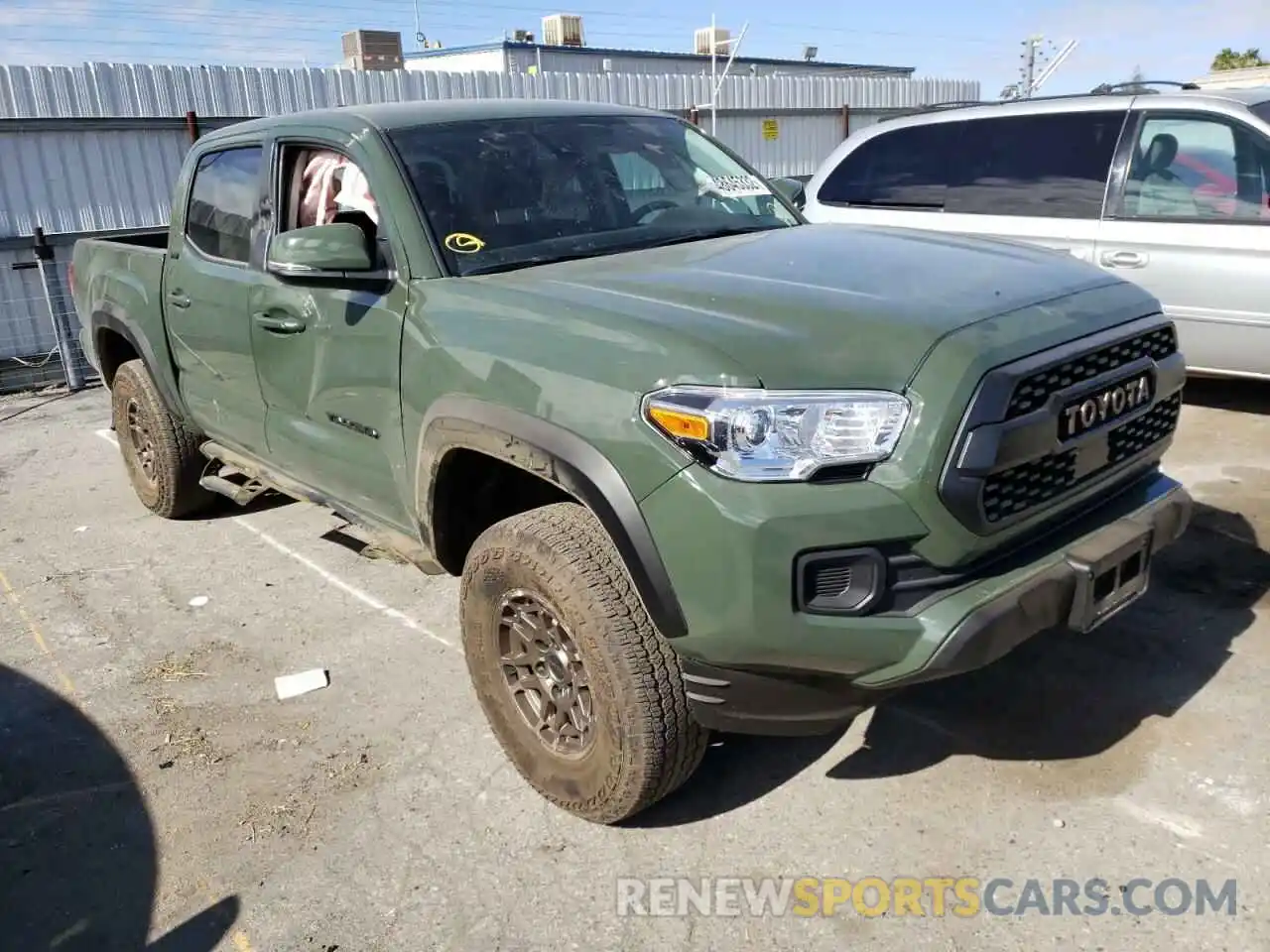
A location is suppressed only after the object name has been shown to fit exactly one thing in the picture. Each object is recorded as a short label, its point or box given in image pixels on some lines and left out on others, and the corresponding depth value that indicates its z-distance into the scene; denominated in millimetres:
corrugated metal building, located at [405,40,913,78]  27703
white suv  5531
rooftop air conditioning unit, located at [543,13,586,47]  29984
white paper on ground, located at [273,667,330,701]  3770
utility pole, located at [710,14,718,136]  12853
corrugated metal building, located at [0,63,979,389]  10000
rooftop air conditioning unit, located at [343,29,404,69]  16297
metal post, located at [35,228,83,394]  8938
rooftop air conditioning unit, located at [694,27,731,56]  25462
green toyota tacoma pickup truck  2270
